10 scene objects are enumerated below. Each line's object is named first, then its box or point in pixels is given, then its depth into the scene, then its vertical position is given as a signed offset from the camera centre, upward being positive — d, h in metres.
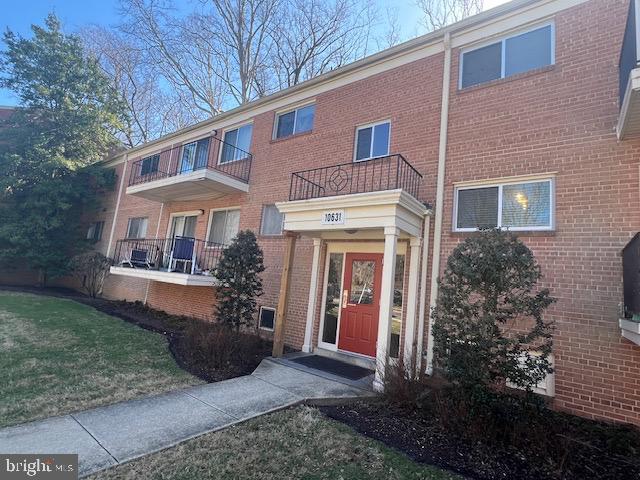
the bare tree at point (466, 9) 13.73 +11.72
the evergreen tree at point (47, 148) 15.80 +5.07
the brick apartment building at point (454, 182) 5.09 +2.31
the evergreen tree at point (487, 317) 4.23 -0.22
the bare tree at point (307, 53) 17.91 +12.42
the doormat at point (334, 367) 6.45 -1.64
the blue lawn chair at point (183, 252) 10.00 +0.50
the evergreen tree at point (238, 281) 7.99 -0.14
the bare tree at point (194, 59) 18.69 +11.86
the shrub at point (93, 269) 15.27 -0.42
